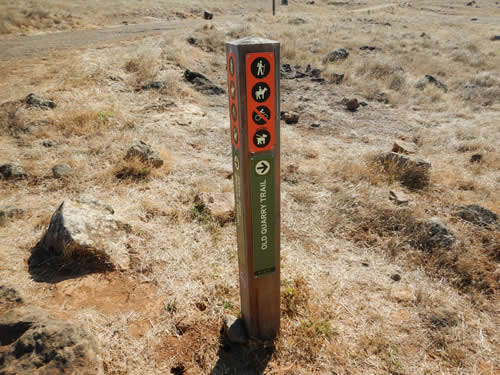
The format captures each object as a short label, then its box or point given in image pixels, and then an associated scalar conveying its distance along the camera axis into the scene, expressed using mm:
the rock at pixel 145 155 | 5125
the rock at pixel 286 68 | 12133
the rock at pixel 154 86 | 8602
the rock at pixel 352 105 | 9328
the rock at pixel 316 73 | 11738
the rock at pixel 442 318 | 2984
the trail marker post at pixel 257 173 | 1803
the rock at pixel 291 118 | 8266
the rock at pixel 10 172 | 4741
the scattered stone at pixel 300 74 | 11795
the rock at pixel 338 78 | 11315
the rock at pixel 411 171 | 5281
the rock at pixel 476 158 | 6225
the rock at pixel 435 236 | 3938
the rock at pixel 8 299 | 2463
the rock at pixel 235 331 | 2656
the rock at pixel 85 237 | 3105
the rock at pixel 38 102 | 6562
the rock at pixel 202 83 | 9656
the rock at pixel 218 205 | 4234
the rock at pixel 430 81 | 11012
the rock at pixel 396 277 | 3617
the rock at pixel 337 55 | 13293
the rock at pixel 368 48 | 15308
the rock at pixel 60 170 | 4762
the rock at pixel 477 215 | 4281
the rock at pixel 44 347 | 1988
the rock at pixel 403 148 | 6242
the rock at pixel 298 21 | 21969
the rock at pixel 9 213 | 3748
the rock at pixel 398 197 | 4652
